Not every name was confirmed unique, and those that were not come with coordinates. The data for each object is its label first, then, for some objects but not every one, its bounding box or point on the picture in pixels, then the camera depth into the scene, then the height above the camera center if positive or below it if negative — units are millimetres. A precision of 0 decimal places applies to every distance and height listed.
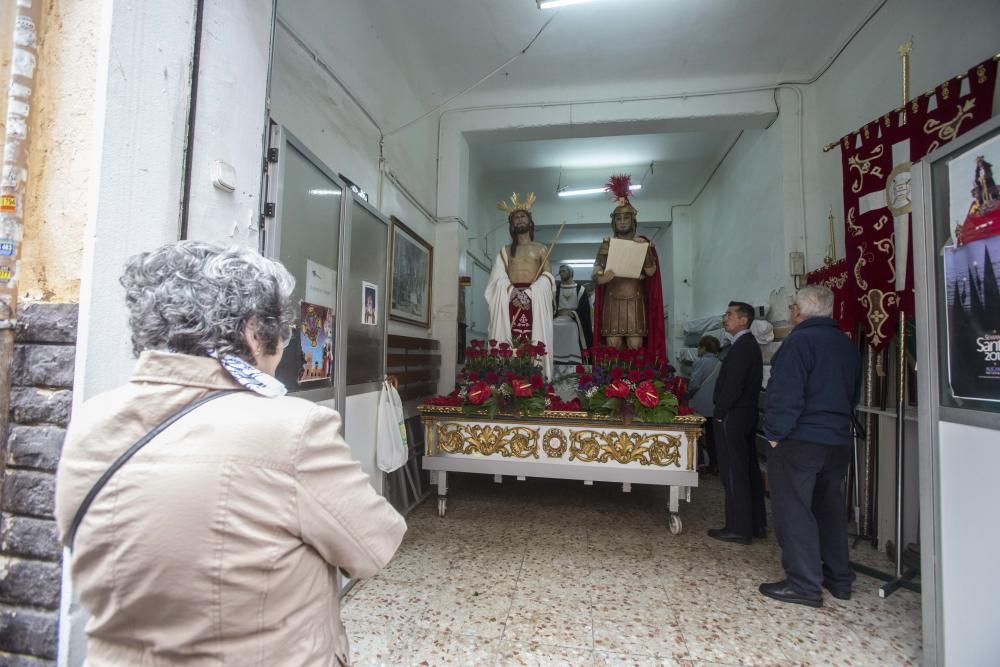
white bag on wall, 2592 -472
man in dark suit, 2957 -506
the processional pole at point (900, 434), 2348 -375
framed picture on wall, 3752 +660
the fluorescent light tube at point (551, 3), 3121 +2328
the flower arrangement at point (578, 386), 3006 -204
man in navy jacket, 2166 -370
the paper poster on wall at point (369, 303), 2518 +259
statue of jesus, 4352 +594
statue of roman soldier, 4410 +525
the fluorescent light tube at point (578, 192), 7433 +2596
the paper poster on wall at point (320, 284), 1977 +285
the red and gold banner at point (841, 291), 3104 +486
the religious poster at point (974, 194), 1484 +561
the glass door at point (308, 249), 1770 +405
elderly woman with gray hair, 608 -201
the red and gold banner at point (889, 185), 2293 +1023
